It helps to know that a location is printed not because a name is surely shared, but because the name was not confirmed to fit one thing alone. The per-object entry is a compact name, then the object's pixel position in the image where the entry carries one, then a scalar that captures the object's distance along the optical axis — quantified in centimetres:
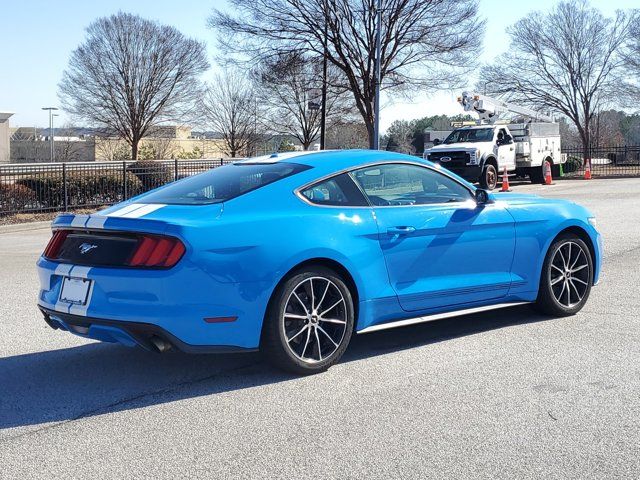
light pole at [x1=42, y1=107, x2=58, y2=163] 6919
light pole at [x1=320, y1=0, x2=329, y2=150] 3166
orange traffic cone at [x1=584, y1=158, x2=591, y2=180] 3372
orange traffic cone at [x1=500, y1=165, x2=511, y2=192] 2414
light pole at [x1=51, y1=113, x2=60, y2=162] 6116
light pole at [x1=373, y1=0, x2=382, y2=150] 3003
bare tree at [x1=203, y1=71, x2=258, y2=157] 5981
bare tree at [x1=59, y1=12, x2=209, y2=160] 5403
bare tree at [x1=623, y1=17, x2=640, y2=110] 4497
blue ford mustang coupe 468
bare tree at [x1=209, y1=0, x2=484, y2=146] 3170
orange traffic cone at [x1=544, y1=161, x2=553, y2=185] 2948
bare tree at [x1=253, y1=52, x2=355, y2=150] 3244
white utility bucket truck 2534
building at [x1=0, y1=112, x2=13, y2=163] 7381
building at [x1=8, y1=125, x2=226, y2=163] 5784
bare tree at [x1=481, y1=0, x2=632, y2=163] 4684
